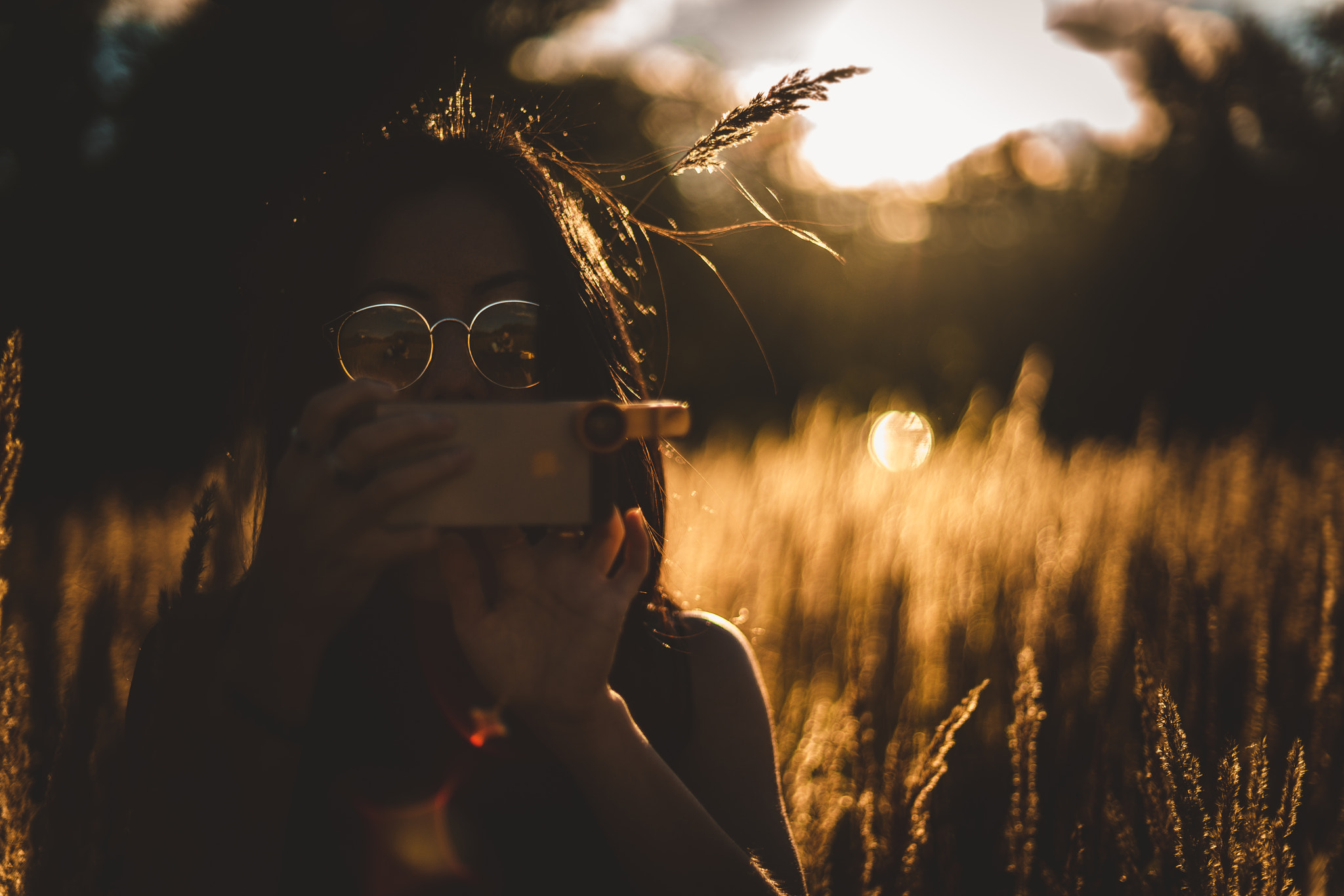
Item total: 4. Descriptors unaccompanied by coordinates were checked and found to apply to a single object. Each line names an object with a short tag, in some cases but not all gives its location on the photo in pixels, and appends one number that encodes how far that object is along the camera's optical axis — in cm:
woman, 87
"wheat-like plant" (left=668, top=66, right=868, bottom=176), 102
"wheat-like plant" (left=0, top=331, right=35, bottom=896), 98
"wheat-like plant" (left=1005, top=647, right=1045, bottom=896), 118
